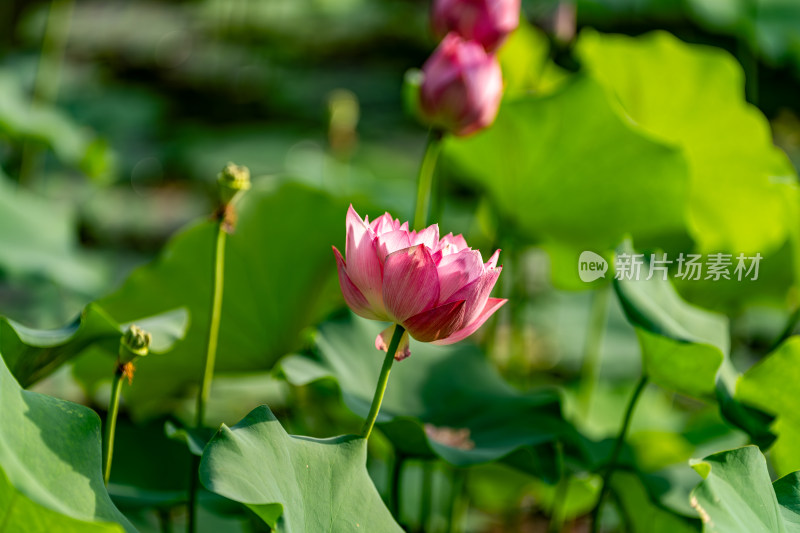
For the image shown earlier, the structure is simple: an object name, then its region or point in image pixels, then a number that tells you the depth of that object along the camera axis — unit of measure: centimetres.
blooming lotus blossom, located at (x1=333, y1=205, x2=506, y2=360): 338
